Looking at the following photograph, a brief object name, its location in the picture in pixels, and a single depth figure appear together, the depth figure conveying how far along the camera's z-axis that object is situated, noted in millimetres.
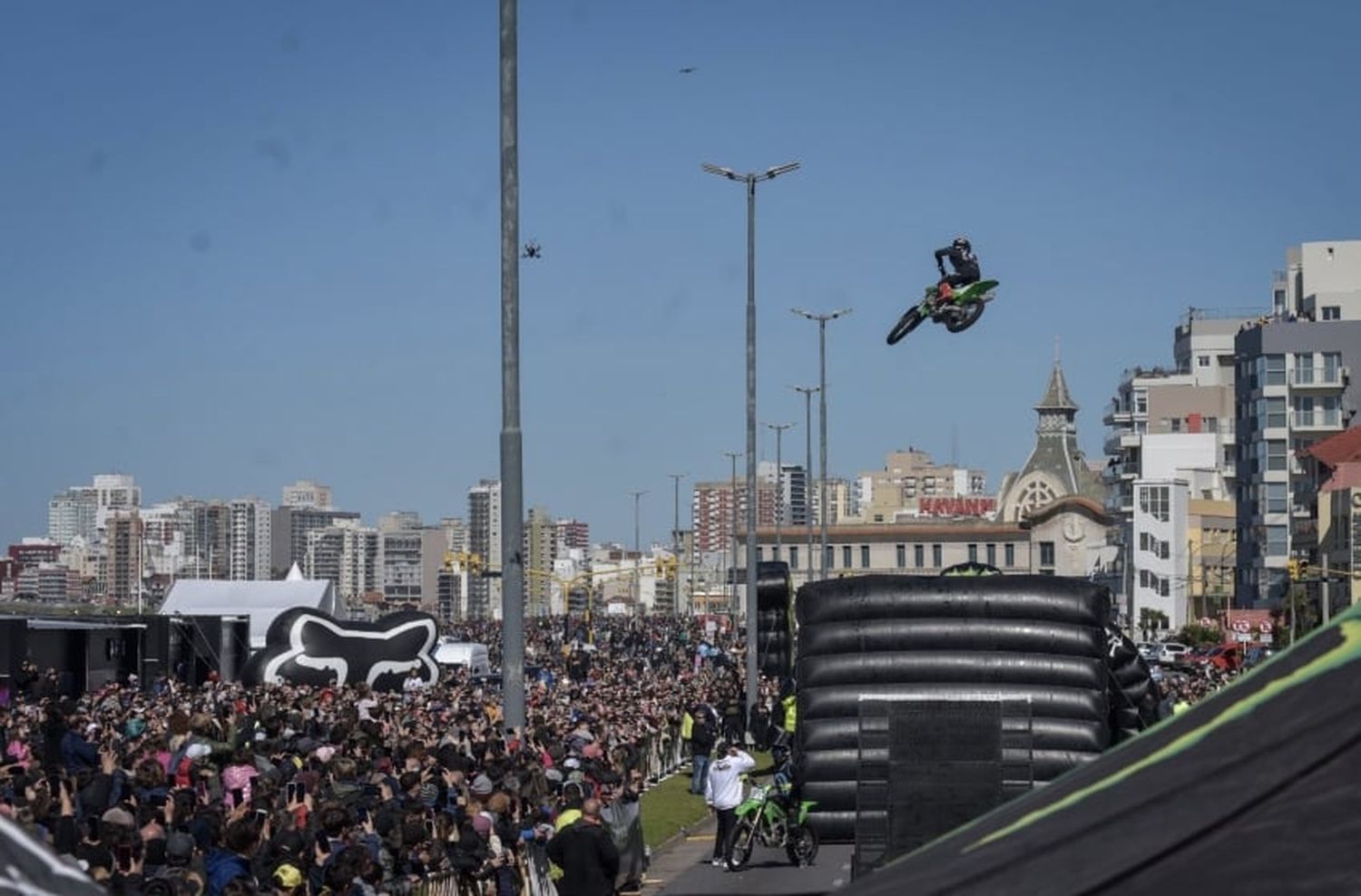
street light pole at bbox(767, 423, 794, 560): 107250
